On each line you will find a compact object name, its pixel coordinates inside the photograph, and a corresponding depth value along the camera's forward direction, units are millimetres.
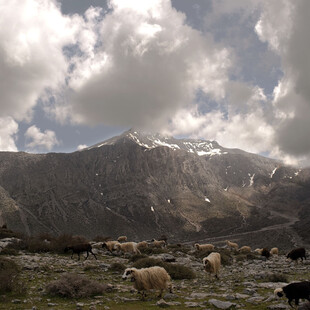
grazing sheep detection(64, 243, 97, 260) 24953
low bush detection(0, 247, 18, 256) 23653
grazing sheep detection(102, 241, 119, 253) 31219
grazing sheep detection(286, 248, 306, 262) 27259
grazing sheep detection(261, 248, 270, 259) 34453
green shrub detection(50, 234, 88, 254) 28062
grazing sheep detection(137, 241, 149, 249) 36938
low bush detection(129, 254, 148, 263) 25028
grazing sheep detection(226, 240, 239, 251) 57069
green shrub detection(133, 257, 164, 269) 19691
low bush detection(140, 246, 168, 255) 33188
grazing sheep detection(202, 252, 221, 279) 17969
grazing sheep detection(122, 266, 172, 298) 12789
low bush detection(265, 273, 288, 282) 16016
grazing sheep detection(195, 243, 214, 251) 37703
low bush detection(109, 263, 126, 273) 19703
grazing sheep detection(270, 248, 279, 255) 41712
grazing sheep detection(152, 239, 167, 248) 41688
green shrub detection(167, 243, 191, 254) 37759
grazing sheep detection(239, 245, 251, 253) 43600
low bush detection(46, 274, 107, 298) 12227
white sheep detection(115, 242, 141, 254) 31047
